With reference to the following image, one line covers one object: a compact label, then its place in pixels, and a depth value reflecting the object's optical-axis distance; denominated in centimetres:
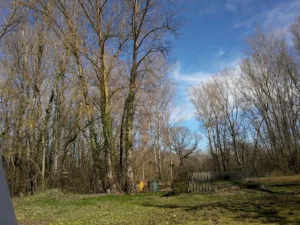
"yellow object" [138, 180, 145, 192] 2531
